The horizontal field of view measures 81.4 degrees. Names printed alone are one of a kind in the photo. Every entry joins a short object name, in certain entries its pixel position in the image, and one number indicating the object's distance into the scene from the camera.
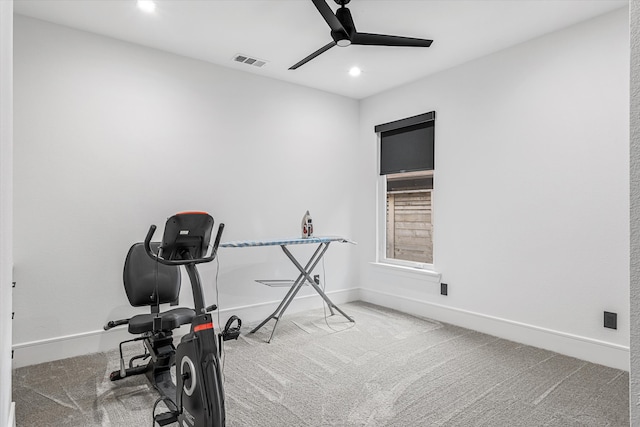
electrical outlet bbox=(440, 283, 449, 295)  3.76
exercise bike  1.68
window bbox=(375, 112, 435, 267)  4.06
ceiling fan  2.22
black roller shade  3.98
